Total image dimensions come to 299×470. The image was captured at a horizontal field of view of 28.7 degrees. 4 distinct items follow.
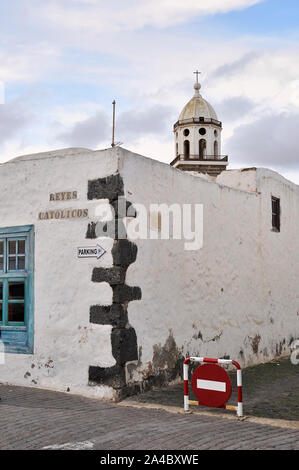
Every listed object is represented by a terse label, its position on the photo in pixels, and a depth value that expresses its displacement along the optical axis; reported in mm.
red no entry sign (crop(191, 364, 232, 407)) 7184
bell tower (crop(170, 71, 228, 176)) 51281
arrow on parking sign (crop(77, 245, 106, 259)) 8445
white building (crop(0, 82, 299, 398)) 8352
